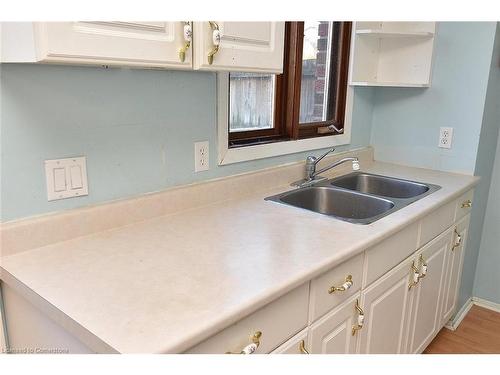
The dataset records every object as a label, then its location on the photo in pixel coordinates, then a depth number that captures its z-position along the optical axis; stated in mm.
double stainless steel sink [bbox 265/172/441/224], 1746
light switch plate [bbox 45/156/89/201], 1162
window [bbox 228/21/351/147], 1805
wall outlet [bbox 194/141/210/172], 1534
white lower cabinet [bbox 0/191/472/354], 991
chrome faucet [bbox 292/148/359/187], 1934
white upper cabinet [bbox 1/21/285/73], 827
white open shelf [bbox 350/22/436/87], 2221
